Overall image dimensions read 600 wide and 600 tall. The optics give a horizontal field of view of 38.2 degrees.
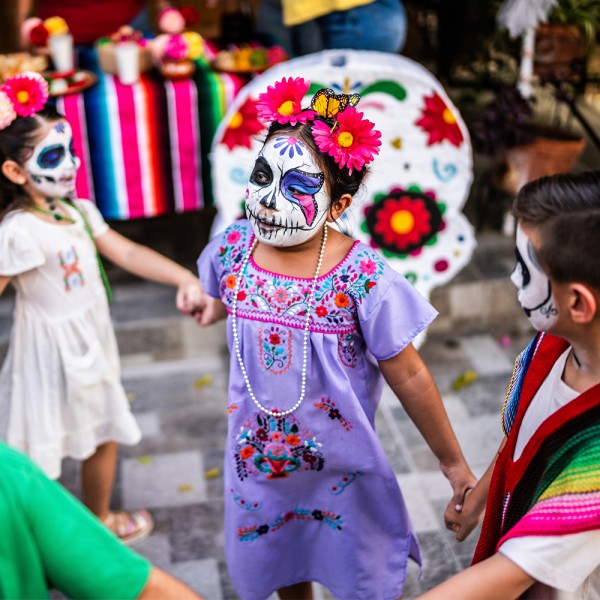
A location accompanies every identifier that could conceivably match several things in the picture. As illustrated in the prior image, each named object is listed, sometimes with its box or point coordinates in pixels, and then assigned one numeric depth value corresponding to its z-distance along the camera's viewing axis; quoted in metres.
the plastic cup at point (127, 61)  3.29
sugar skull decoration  2.82
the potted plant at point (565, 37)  3.88
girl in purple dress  1.65
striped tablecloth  3.29
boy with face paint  1.23
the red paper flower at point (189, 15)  3.57
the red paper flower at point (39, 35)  3.43
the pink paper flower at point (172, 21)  3.43
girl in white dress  2.14
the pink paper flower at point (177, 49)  3.33
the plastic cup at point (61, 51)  3.34
